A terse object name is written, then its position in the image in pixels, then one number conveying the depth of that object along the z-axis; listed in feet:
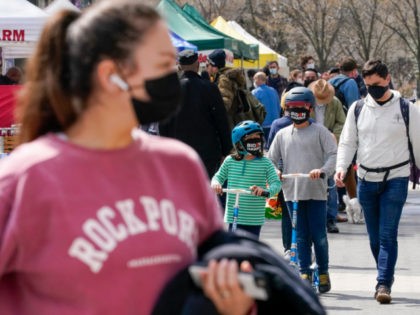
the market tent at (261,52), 118.48
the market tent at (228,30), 111.45
